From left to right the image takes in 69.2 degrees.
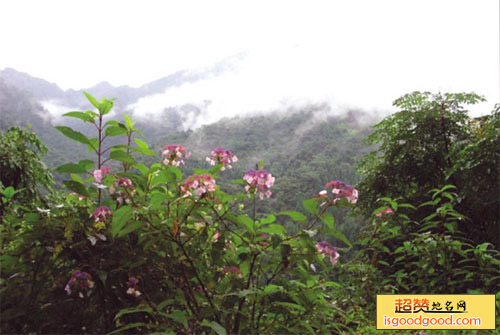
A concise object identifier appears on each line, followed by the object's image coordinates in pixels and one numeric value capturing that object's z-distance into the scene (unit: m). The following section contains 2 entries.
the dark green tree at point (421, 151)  3.33
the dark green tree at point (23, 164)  3.33
